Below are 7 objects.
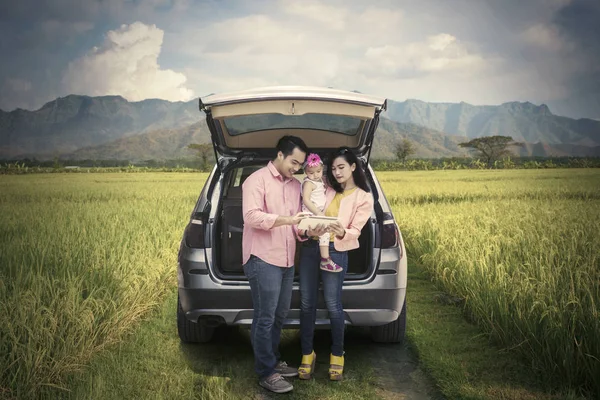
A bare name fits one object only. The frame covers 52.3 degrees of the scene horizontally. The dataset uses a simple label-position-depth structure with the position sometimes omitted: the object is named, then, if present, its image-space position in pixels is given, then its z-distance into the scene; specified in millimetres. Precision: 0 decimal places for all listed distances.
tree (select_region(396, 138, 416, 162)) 146175
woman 4301
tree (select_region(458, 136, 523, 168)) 118138
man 3959
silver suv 4156
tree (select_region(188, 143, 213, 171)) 128650
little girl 4070
